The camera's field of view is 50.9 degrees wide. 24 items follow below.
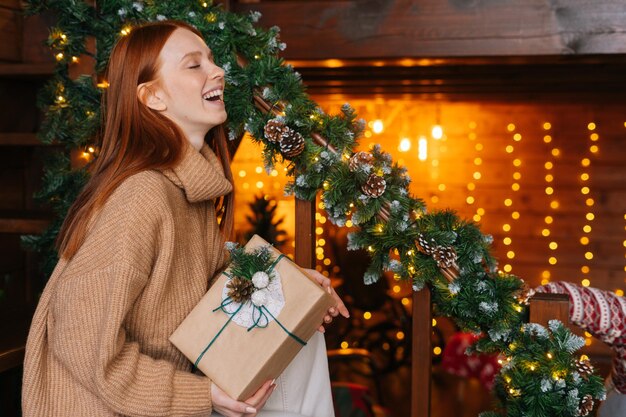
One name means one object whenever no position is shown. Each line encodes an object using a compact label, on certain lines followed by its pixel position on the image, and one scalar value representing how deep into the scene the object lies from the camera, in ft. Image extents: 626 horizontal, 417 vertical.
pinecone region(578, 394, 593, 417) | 4.75
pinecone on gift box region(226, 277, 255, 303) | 4.11
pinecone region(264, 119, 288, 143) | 5.50
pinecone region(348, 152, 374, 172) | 5.32
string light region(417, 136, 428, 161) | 15.85
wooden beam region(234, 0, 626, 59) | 7.47
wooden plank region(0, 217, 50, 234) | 7.71
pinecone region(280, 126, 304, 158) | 5.46
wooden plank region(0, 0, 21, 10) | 8.31
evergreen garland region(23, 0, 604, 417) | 4.91
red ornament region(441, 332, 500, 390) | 11.98
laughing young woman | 3.98
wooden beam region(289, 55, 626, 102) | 10.53
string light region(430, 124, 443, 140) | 15.62
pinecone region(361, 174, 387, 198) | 5.30
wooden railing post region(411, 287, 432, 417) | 5.47
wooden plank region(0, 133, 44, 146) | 8.10
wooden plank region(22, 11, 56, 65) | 8.35
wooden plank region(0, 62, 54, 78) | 7.80
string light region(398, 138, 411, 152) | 16.01
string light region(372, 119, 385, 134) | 16.16
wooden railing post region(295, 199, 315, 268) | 5.82
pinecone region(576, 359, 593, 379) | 4.83
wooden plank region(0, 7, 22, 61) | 8.30
